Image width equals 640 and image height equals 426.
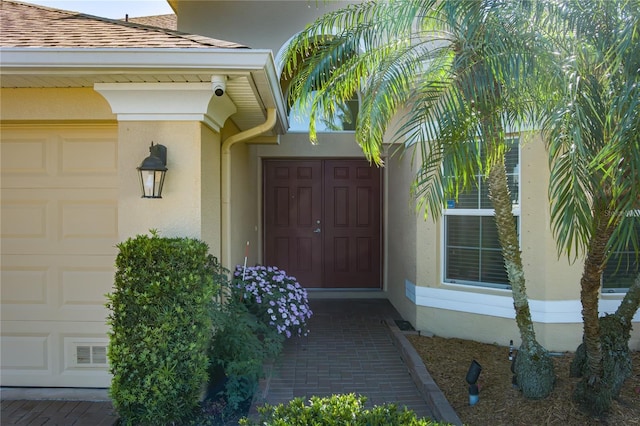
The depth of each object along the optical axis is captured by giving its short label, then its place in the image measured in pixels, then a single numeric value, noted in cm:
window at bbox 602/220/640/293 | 544
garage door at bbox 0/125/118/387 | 415
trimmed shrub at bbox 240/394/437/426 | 226
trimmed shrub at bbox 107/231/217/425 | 322
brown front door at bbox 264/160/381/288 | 874
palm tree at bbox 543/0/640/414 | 260
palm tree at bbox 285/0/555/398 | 321
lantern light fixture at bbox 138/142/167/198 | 357
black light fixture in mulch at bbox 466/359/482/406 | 399
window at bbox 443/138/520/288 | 564
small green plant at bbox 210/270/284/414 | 381
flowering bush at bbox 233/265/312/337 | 522
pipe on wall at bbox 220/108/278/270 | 510
